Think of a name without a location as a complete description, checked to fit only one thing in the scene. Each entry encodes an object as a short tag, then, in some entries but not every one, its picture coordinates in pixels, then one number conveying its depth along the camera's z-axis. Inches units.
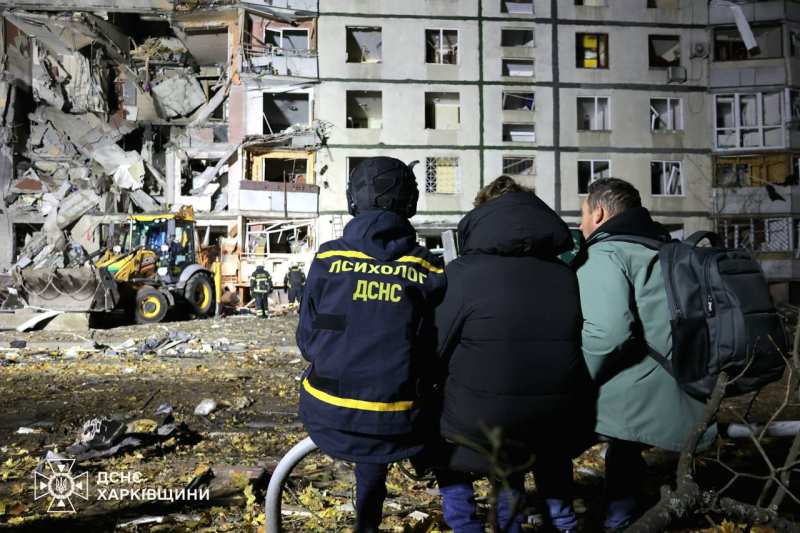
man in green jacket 70.7
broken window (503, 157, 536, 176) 941.8
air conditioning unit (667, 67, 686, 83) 930.1
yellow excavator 482.6
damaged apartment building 916.6
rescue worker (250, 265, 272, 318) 666.8
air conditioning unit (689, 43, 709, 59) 949.8
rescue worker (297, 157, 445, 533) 68.8
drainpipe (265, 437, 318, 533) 77.2
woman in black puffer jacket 70.6
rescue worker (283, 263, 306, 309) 655.0
